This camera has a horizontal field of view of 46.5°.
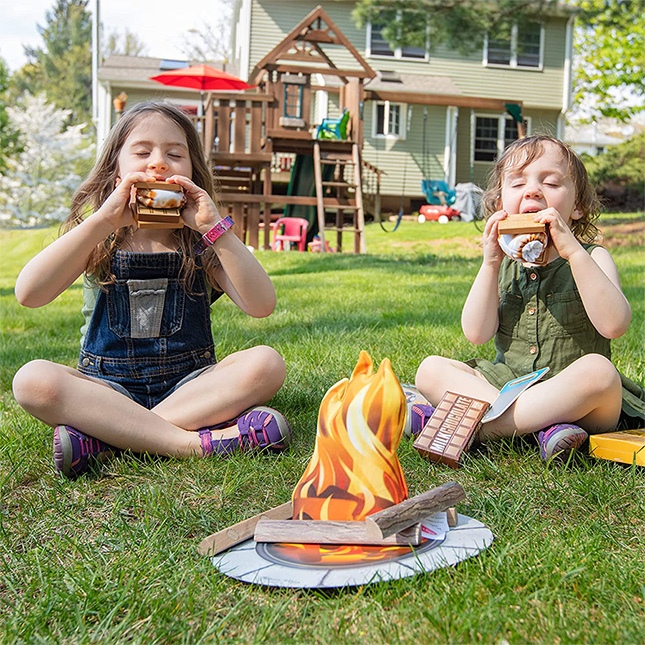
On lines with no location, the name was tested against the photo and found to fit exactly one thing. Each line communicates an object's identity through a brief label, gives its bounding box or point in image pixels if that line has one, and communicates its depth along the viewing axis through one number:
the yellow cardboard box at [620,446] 2.22
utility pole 6.65
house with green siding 19.75
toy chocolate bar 2.31
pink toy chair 12.86
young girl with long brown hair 2.38
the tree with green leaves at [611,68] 18.94
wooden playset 11.65
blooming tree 24.69
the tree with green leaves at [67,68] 33.62
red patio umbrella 12.76
